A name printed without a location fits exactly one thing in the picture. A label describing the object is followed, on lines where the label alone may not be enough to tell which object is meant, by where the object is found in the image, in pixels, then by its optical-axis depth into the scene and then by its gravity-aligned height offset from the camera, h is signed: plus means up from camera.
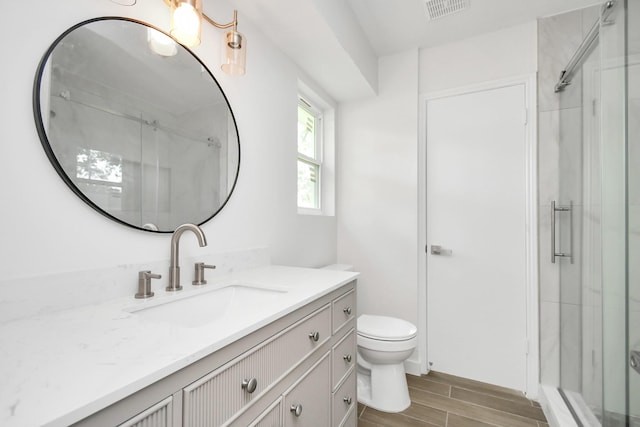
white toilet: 1.82 -0.90
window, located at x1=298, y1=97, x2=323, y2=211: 2.44 +0.50
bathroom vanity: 0.49 -0.31
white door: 2.13 -0.16
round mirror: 0.90 +0.32
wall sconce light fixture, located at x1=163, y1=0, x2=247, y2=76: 1.08 +0.70
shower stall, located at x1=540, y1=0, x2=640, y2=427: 1.19 -0.05
